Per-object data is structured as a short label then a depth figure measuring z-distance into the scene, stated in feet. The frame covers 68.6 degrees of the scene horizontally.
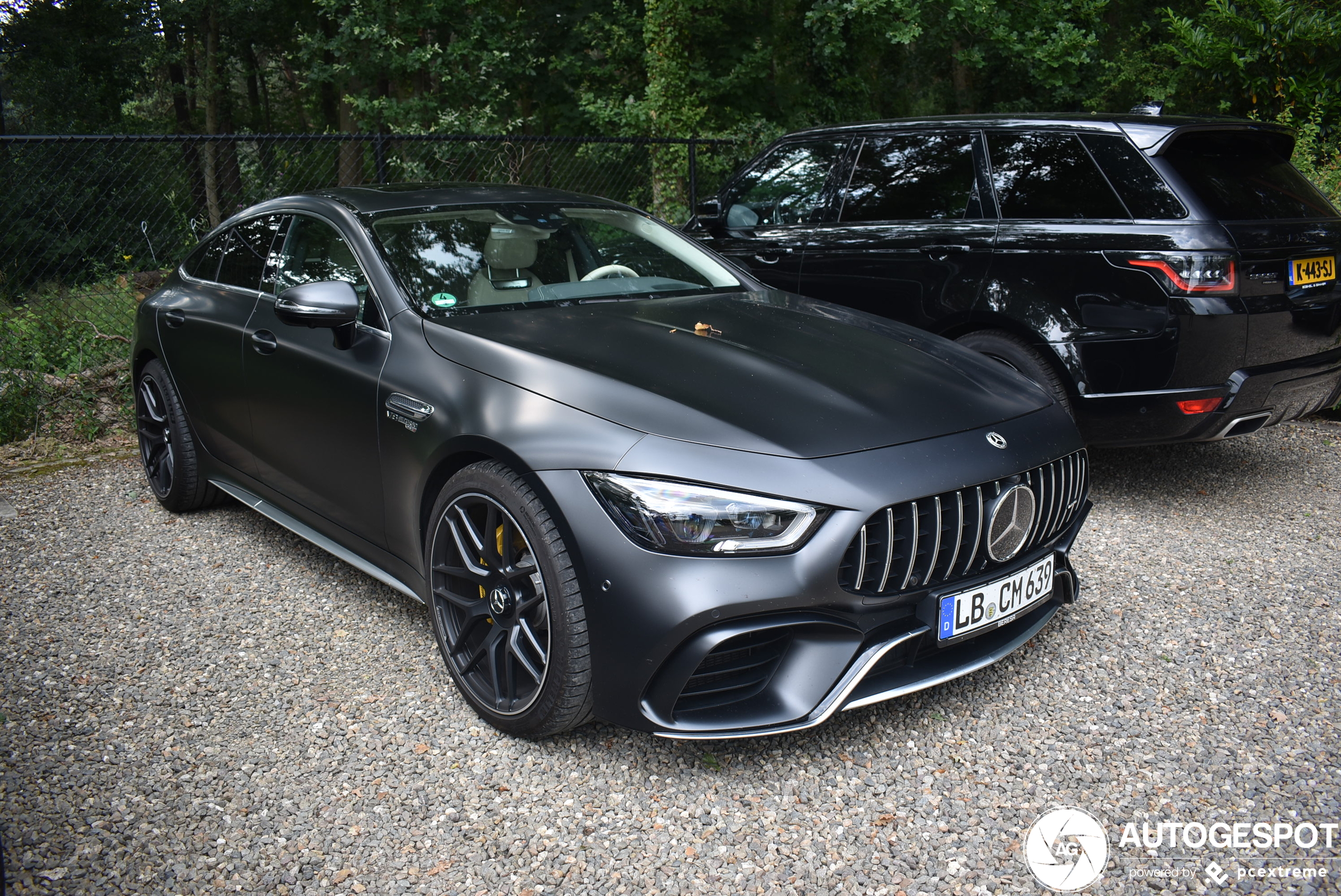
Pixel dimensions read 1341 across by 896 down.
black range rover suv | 13.47
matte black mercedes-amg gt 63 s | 7.70
